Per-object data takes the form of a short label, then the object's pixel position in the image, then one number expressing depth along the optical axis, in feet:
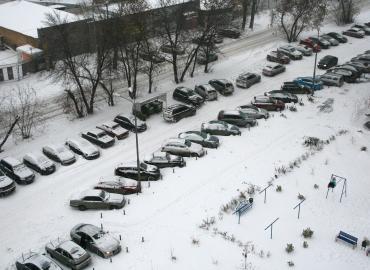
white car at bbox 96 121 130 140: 131.34
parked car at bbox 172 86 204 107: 149.18
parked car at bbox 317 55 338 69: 179.22
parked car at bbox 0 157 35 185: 112.20
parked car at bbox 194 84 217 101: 152.56
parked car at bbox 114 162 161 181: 111.55
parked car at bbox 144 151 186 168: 116.47
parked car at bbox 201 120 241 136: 131.23
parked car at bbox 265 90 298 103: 151.12
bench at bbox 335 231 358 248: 89.66
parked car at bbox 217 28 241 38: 210.18
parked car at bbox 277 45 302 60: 188.86
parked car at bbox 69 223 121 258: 87.86
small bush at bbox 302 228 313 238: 91.97
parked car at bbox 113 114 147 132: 135.33
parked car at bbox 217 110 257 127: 135.64
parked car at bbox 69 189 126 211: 101.40
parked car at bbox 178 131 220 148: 124.77
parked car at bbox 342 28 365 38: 215.51
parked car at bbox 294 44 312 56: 193.48
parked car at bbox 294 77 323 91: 160.23
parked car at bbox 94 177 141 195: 106.32
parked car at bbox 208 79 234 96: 156.97
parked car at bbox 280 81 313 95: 157.21
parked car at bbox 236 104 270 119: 141.08
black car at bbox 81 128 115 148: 127.13
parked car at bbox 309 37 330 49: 200.34
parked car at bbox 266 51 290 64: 184.14
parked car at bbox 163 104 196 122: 139.54
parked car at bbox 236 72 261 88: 162.40
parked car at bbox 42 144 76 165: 119.65
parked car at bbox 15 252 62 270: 83.25
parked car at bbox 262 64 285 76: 172.55
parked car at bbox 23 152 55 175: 115.55
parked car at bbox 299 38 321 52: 198.28
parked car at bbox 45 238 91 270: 85.35
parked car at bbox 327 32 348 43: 208.97
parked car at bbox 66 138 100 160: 122.01
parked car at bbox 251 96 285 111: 146.30
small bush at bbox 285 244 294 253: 88.02
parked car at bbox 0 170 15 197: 107.14
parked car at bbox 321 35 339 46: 204.23
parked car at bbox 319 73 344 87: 162.91
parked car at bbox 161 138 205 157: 120.57
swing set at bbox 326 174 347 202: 103.48
